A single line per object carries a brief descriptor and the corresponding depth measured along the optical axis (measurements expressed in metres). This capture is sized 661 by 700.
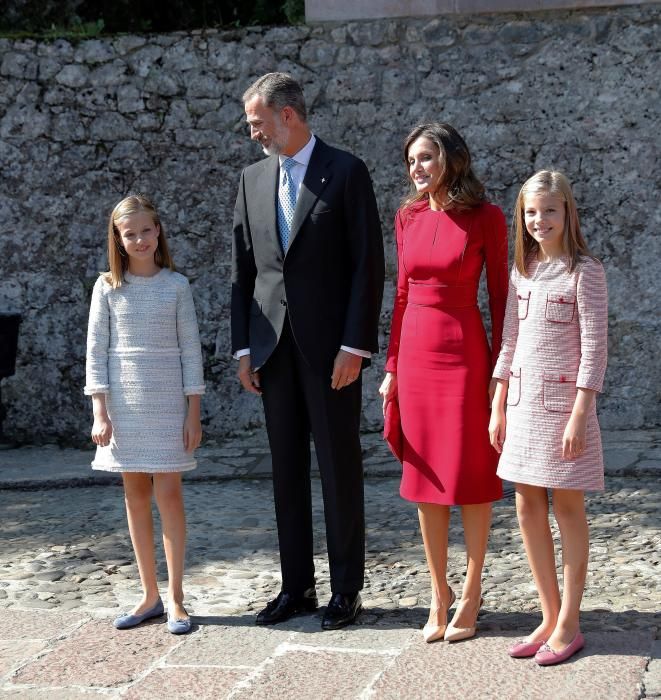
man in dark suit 7.84
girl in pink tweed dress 6.80
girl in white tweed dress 7.89
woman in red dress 7.30
